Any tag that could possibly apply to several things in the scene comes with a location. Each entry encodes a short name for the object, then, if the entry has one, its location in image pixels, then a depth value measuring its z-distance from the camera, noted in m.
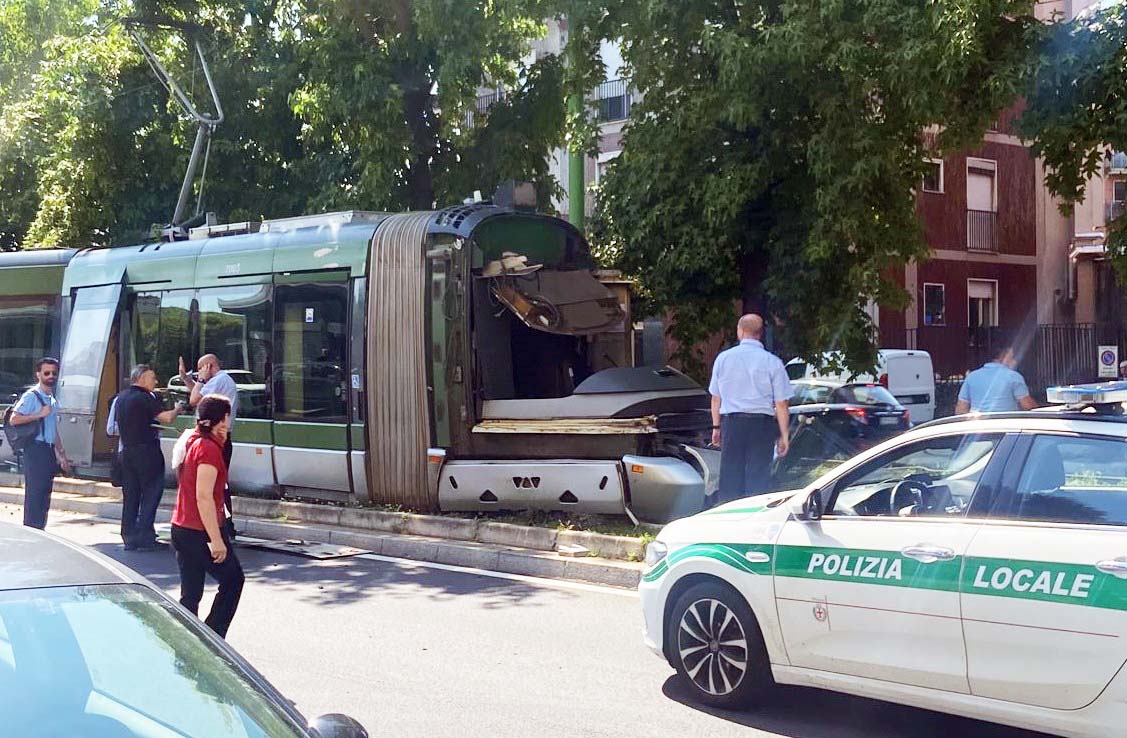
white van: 23.80
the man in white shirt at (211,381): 12.28
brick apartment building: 29.64
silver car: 2.94
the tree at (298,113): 16.48
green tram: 11.19
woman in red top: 6.59
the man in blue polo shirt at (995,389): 10.88
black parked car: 12.77
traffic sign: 20.14
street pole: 15.64
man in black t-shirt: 10.97
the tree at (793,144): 11.57
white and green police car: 4.91
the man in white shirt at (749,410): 9.75
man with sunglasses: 10.93
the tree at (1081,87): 11.09
